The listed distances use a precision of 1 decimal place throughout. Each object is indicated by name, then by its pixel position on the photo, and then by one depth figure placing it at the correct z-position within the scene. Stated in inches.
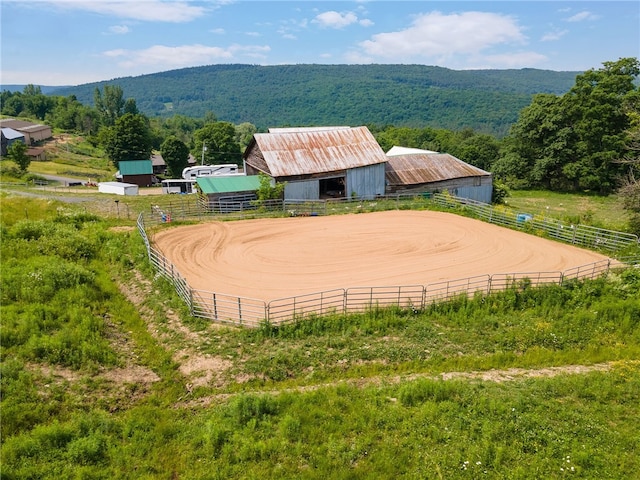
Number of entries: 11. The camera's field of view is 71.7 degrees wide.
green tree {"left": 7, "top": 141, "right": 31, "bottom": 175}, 2249.0
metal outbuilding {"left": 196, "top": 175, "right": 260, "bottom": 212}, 1257.4
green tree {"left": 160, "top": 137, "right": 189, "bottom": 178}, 2701.8
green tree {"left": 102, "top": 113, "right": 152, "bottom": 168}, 2802.7
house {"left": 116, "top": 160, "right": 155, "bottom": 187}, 2376.6
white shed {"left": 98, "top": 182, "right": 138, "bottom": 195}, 1792.6
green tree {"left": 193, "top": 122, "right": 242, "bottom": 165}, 3245.6
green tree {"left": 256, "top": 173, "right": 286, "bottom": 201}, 1272.1
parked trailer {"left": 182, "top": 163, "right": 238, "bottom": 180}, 2089.1
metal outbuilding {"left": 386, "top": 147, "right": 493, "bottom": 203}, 1513.3
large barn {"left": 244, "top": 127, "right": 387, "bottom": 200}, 1339.8
